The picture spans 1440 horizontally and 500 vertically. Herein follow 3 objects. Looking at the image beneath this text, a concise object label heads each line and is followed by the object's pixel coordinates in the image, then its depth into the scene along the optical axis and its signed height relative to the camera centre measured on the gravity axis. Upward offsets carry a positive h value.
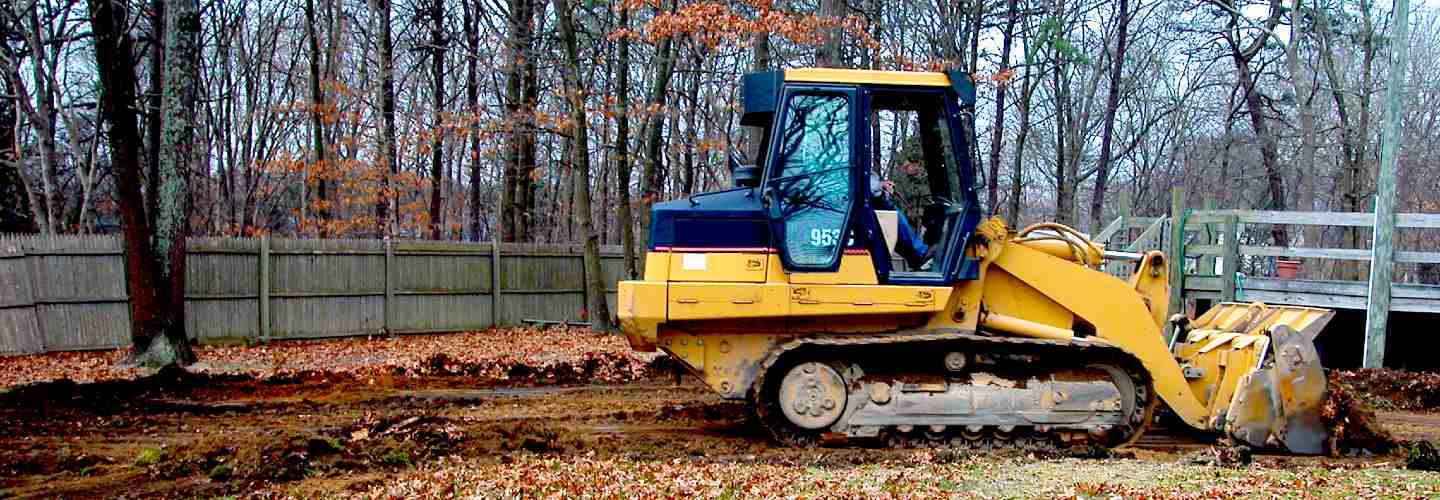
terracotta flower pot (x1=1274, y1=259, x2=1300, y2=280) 16.08 -0.68
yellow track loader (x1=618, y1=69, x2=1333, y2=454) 8.30 -0.75
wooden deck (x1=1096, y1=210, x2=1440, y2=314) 13.12 -0.49
